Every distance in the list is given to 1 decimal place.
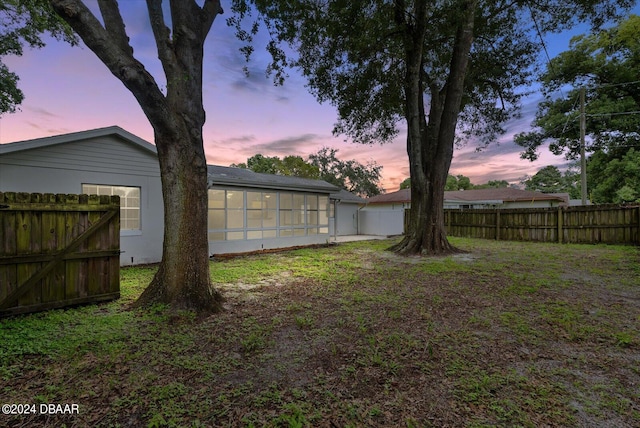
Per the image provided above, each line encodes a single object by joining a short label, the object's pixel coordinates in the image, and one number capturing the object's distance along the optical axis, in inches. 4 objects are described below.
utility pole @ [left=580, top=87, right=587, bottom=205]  511.5
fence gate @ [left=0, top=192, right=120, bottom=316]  146.8
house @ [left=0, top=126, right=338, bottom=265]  252.7
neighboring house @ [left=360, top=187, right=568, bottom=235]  709.3
